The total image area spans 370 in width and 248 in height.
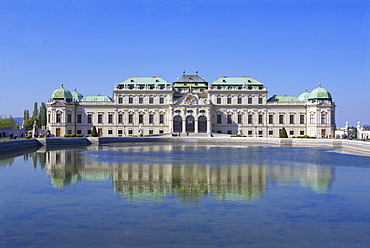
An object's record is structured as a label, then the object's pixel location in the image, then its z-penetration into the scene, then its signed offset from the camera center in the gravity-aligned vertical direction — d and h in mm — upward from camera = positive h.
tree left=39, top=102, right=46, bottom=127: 112812 +6154
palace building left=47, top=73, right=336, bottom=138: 94062 +5366
